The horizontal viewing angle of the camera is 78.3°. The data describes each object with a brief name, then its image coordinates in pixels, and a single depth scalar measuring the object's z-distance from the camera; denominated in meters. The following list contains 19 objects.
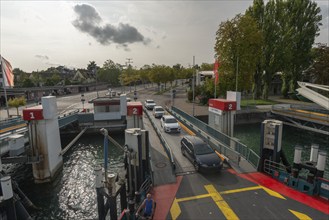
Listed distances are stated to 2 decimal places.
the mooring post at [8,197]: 9.62
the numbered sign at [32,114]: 16.88
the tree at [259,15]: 41.47
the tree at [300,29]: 41.72
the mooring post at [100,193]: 9.56
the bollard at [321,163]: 12.27
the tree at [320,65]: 41.53
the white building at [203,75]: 58.10
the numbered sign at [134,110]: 18.67
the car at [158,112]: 31.97
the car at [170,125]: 23.53
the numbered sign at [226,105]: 20.05
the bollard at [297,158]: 13.62
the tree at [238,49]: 33.94
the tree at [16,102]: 34.94
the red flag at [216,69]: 27.54
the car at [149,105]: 39.31
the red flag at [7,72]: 21.30
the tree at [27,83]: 71.75
